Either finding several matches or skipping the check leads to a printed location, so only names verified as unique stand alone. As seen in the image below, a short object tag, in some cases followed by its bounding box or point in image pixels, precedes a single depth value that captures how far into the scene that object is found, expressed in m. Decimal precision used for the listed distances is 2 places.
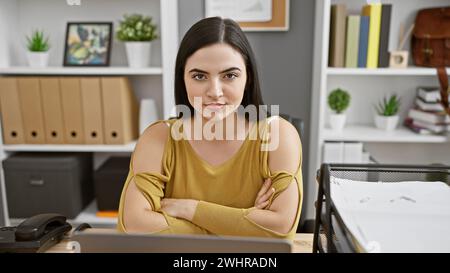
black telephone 0.90
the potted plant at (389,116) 2.05
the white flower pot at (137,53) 1.99
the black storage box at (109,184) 2.03
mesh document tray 0.66
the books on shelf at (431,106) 1.99
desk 0.94
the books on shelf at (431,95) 1.99
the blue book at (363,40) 1.90
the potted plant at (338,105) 2.03
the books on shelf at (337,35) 1.91
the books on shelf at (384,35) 1.89
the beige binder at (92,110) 1.93
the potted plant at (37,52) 2.02
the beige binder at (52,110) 1.94
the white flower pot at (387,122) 2.05
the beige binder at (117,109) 1.93
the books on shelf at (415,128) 2.00
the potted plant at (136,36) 1.99
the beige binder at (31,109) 1.95
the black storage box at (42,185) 2.00
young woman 0.94
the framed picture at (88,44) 2.07
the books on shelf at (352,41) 1.91
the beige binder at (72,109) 1.93
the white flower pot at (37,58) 2.02
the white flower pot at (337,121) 2.05
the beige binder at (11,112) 1.96
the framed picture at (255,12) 2.10
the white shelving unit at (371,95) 1.91
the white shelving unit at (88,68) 1.96
